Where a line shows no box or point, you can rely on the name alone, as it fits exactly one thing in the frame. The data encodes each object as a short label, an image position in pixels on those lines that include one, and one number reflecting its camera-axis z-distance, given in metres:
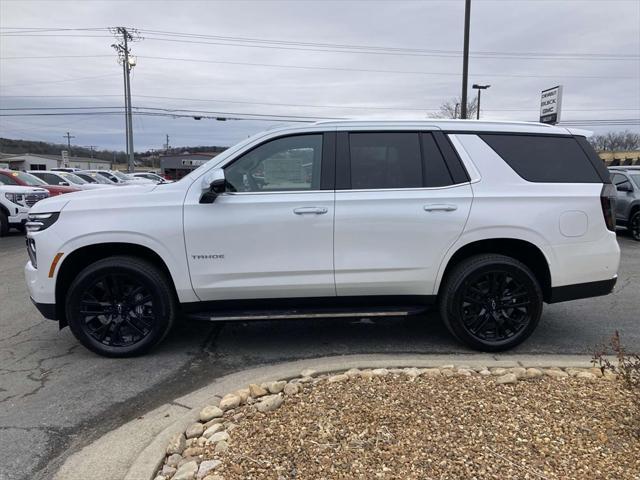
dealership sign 18.58
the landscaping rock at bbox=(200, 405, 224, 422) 3.17
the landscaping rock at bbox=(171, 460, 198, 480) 2.54
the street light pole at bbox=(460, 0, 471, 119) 18.11
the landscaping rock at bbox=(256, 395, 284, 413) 3.15
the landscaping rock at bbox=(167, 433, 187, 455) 2.83
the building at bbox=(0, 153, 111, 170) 71.70
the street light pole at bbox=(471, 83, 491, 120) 30.50
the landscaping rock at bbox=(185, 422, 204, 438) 2.99
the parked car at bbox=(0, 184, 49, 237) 12.58
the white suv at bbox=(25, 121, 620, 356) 4.16
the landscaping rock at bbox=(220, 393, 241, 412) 3.29
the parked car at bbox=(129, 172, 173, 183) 37.21
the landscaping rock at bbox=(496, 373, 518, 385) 3.39
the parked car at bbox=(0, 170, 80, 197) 13.70
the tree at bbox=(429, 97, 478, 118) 40.99
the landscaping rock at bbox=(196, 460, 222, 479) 2.54
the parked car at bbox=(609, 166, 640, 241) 11.51
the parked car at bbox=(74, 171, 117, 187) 25.08
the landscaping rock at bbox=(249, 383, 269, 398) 3.42
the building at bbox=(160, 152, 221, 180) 70.69
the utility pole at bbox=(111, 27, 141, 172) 37.00
